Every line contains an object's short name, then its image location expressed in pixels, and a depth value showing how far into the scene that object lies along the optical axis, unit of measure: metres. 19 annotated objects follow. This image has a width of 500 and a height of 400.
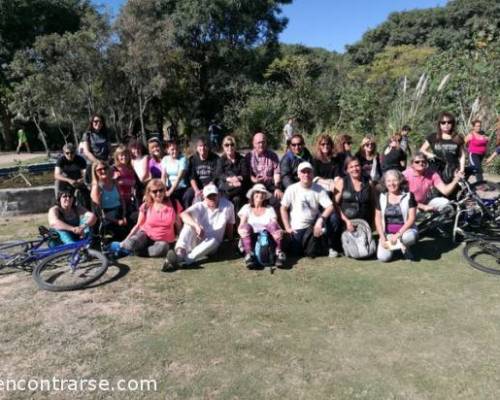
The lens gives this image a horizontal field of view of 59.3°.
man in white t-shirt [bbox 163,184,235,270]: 5.04
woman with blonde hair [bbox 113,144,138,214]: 6.08
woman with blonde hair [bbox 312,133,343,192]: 6.08
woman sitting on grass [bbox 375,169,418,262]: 4.96
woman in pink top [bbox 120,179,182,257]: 5.25
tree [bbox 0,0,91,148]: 22.86
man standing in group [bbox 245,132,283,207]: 5.97
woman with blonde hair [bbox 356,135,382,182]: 6.09
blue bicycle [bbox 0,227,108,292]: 4.73
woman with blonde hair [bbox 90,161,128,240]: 5.67
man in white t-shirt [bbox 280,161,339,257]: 5.24
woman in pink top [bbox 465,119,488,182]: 8.53
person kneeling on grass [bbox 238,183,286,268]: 4.97
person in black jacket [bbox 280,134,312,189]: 5.90
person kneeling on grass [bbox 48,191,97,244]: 5.18
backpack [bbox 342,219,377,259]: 5.14
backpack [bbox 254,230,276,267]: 4.95
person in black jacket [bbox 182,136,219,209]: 6.00
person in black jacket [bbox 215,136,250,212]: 5.87
